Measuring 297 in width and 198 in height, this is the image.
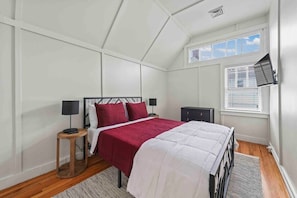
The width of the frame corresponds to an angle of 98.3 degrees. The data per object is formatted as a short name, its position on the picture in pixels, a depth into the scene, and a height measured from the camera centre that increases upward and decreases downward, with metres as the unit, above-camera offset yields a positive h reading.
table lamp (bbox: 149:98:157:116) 4.18 -0.11
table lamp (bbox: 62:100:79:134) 2.10 -0.14
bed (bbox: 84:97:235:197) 1.11 -0.60
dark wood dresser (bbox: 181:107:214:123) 3.87 -0.48
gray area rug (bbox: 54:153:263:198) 1.65 -1.23
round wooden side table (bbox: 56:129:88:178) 2.04 -1.10
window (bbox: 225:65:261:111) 3.58 +0.27
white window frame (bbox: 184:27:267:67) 3.35 +1.80
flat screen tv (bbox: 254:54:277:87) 2.27 +0.50
